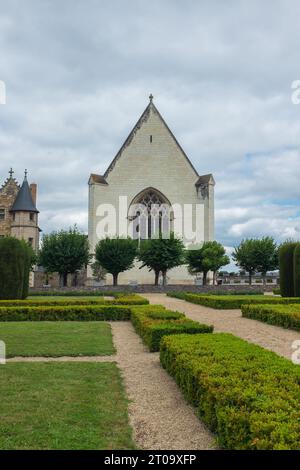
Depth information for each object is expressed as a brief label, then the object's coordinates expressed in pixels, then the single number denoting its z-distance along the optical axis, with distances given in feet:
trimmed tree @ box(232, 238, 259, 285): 139.13
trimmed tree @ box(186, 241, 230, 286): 125.49
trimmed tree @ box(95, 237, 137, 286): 122.21
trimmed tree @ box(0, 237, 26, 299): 67.21
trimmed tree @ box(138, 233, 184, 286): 120.47
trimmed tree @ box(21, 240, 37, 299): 70.59
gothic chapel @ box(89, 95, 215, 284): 143.13
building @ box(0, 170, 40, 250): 152.46
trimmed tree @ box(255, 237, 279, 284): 138.82
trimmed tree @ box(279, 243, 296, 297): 72.25
